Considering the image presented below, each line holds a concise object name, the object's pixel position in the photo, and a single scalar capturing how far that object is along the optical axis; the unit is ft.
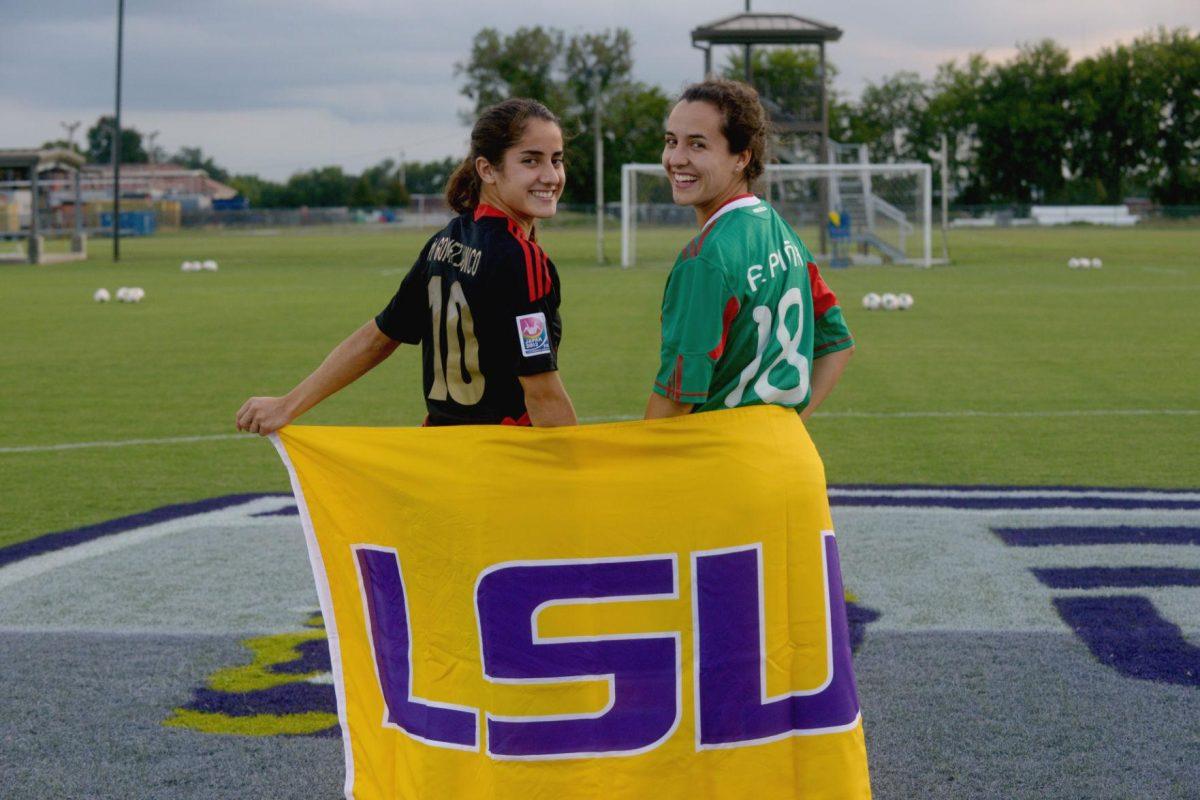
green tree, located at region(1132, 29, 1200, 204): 292.20
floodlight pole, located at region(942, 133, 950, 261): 114.79
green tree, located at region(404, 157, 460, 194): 371.15
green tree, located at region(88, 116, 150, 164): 449.89
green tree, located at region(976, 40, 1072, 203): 291.79
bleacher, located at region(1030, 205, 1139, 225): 251.80
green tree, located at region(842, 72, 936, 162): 312.50
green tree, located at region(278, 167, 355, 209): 330.75
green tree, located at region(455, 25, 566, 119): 277.85
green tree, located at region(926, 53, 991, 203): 301.43
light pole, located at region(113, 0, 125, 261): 130.96
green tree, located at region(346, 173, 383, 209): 313.32
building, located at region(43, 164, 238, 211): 306.35
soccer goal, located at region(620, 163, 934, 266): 112.27
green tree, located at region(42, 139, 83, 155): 370.24
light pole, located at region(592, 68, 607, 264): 118.45
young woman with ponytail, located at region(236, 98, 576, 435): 11.27
